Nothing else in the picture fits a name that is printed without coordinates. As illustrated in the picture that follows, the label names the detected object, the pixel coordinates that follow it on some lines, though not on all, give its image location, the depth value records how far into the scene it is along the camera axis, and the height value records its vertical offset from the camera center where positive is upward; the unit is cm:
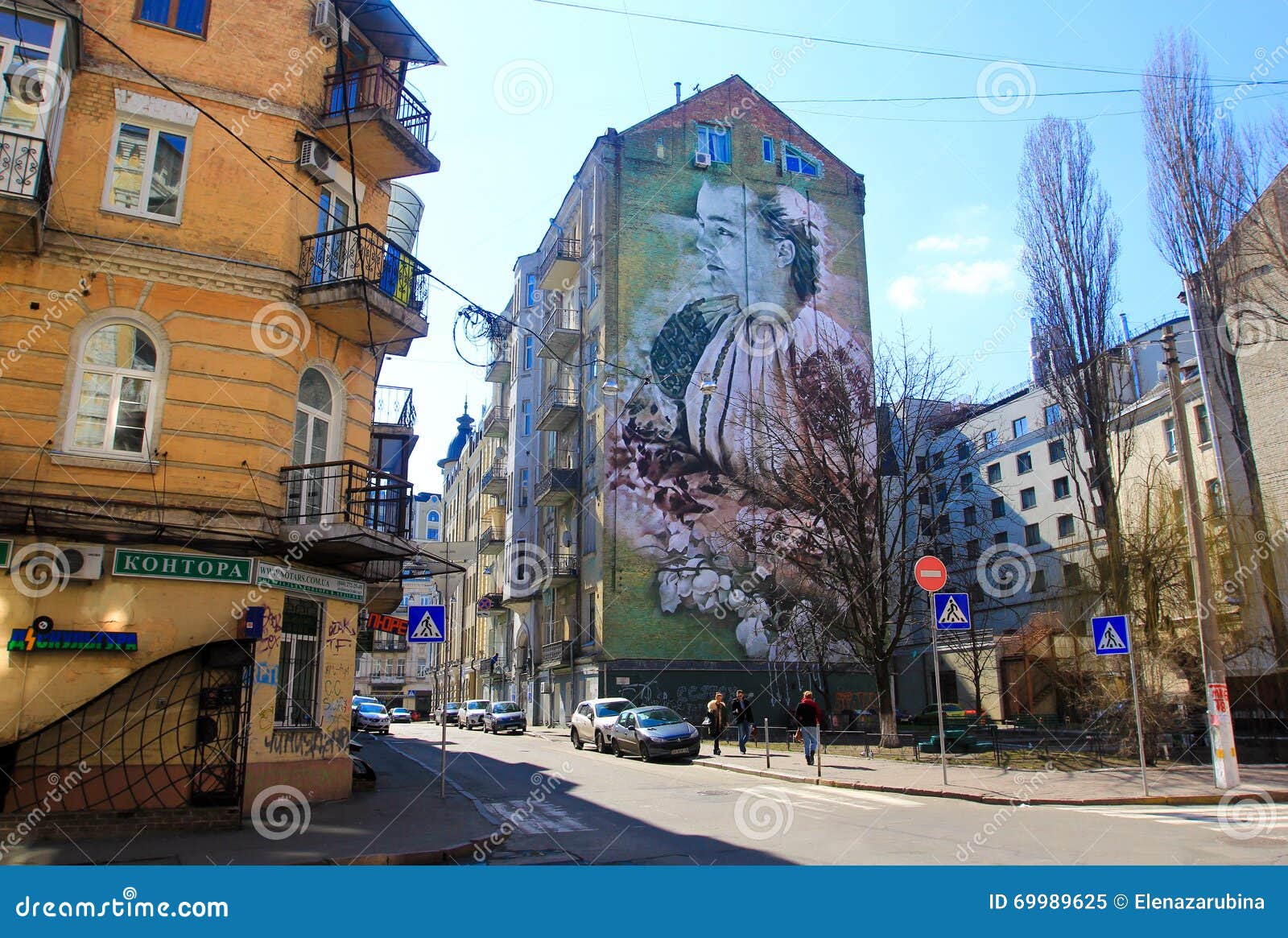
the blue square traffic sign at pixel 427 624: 1526 +75
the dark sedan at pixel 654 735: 2400 -172
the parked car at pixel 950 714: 3966 -201
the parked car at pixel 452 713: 5574 -263
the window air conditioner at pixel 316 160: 1518 +840
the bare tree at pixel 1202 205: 2430 +1211
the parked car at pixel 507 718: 4228 -221
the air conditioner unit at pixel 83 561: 1213 +141
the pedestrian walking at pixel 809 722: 2030 -115
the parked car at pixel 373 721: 4434 -240
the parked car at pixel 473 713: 4725 -221
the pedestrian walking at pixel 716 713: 2673 -131
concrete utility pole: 1488 +80
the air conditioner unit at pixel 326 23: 1571 +1091
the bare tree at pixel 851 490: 2527 +514
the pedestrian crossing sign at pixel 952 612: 1602 +98
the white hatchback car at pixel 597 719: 2820 -156
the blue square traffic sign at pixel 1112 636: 1467 +53
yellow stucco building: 1212 +397
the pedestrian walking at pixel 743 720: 2547 -141
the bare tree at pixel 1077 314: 2406 +962
